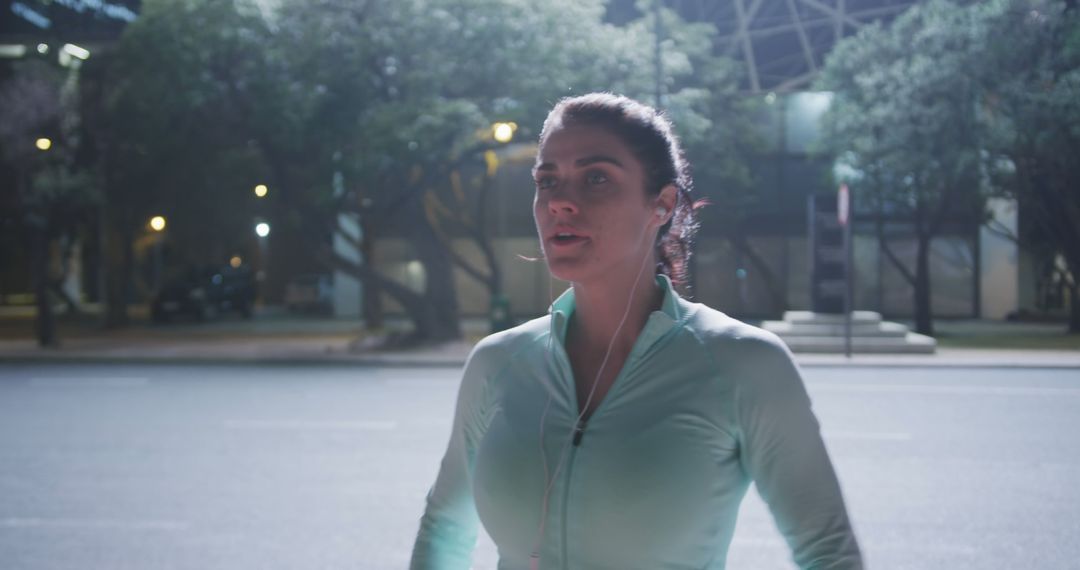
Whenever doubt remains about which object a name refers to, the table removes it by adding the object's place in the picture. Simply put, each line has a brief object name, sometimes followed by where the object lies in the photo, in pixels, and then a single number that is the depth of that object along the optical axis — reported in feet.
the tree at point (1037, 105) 63.46
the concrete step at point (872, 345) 63.72
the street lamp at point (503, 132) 62.95
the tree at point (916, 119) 70.59
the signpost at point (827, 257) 69.05
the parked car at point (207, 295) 108.40
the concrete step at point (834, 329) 65.51
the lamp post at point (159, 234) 112.96
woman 5.48
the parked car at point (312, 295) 122.01
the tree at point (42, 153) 71.82
